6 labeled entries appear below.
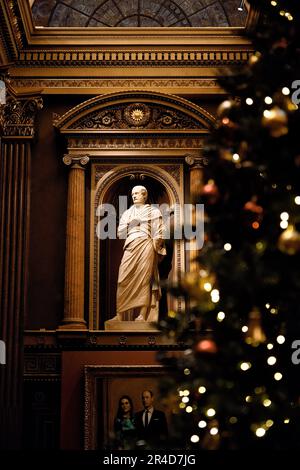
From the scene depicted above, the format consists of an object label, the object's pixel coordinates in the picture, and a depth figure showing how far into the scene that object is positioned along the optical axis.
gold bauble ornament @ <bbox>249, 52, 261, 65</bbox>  5.90
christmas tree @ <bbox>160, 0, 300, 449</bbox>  5.32
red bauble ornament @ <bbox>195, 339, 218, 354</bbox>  5.15
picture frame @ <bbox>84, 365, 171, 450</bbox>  9.88
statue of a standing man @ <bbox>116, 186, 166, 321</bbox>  10.60
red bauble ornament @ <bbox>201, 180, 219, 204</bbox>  5.57
